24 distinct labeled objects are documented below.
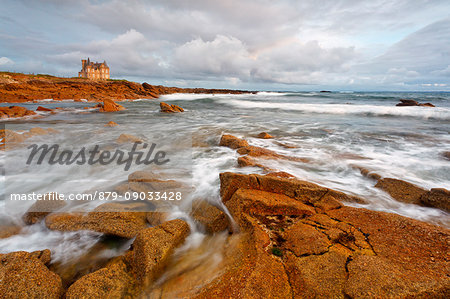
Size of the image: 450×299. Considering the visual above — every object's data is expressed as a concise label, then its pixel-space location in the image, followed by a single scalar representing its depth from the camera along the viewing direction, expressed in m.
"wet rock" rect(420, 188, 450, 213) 3.30
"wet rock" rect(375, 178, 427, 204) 3.65
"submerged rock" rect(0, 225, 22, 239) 3.15
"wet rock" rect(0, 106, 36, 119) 13.64
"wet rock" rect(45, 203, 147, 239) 3.03
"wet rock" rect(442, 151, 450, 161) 6.29
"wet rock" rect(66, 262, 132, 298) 1.99
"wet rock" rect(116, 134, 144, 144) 8.26
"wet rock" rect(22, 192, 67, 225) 3.41
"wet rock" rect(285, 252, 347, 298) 1.81
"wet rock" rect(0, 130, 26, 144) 7.69
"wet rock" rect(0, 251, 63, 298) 2.01
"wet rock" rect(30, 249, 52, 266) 2.50
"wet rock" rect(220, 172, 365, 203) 3.30
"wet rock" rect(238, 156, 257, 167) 5.11
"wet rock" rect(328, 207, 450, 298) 1.67
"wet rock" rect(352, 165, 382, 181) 4.66
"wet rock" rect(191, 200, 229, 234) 3.06
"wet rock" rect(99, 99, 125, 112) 19.17
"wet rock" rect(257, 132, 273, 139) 8.94
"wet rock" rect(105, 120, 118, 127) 11.97
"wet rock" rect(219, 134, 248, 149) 6.95
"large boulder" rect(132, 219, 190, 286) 2.26
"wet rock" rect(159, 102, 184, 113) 20.16
